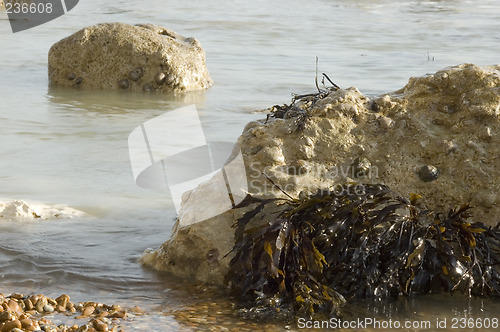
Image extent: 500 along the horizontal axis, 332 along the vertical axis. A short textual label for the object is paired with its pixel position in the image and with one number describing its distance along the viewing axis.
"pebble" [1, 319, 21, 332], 6.35
